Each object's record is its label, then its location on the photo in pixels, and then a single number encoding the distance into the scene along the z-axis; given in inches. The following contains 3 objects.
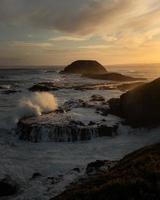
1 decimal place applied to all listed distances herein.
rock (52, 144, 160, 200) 537.0
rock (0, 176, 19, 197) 717.3
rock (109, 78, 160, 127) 1364.4
